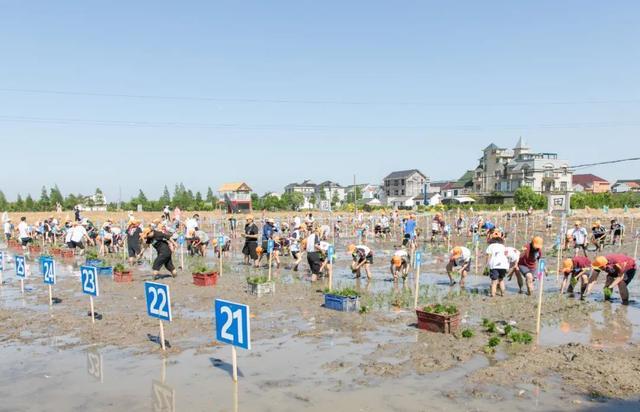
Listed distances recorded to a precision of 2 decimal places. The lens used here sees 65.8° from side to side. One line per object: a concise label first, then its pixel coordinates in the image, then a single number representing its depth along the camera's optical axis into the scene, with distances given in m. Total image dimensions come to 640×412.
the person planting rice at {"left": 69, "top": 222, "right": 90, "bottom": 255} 20.02
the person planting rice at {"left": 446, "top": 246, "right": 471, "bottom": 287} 13.72
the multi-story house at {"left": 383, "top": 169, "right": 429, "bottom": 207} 91.12
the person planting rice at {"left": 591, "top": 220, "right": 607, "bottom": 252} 22.50
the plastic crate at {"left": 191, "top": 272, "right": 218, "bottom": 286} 14.09
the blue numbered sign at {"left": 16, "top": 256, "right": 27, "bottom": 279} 12.76
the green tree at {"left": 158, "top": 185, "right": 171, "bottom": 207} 68.38
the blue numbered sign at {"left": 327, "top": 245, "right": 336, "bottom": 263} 12.94
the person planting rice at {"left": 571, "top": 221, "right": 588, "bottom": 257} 20.30
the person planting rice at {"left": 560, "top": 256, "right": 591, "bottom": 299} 12.27
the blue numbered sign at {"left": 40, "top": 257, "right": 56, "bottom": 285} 11.22
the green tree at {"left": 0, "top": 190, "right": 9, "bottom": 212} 65.11
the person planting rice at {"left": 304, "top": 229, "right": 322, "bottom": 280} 15.12
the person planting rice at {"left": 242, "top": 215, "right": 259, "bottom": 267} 17.25
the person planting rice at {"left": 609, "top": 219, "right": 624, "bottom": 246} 25.45
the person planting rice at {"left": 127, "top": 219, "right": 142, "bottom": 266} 17.81
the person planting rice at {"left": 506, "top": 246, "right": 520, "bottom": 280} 13.05
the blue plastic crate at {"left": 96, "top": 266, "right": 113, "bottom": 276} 15.84
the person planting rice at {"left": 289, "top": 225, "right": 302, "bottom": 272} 17.64
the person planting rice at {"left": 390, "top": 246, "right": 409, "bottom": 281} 14.40
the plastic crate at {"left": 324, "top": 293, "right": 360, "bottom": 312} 11.02
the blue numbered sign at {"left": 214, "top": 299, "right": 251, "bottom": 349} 6.51
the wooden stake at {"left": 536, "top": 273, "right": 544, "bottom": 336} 9.19
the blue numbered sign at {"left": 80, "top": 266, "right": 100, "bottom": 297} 9.80
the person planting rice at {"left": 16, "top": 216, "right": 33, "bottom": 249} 22.30
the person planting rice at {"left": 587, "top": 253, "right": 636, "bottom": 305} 11.46
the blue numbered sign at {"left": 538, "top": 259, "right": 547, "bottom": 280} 9.82
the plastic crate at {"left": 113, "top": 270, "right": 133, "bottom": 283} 14.91
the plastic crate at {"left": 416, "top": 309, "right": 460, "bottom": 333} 9.10
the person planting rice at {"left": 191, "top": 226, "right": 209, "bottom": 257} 21.42
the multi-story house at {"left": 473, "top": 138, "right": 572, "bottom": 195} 73.88
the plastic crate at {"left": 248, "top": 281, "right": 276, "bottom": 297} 12.75
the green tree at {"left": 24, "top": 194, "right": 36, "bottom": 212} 64.94
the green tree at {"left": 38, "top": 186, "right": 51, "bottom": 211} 65.25
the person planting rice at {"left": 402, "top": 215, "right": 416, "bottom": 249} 22.11
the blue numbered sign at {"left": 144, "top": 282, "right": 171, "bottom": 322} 7.95
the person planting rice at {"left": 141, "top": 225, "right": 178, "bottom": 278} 14.20
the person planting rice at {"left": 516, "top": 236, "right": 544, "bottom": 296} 12.65
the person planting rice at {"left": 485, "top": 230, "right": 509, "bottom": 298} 12.41
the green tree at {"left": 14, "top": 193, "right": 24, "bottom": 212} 65.00
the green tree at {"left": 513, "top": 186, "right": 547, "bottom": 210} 63.41
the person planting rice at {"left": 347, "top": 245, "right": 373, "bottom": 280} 14.57
